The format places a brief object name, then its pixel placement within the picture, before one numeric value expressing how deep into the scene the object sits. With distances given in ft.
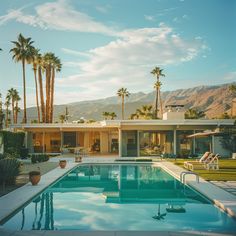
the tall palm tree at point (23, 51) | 92.87
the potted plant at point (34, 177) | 30.46
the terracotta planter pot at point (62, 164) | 46.28
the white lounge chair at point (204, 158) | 46.92
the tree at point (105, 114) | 150.53
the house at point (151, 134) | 67.26
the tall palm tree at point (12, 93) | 173.57
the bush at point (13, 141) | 62.06
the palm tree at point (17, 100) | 175.05
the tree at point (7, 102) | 177.76
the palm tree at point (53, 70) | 101.14
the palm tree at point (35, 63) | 95.10
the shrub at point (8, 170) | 29.88
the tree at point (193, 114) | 137.10
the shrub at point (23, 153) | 65.18
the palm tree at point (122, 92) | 155.75
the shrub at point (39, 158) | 55.75
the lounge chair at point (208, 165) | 43.76
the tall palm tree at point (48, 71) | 99.26
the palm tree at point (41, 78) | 97.79
